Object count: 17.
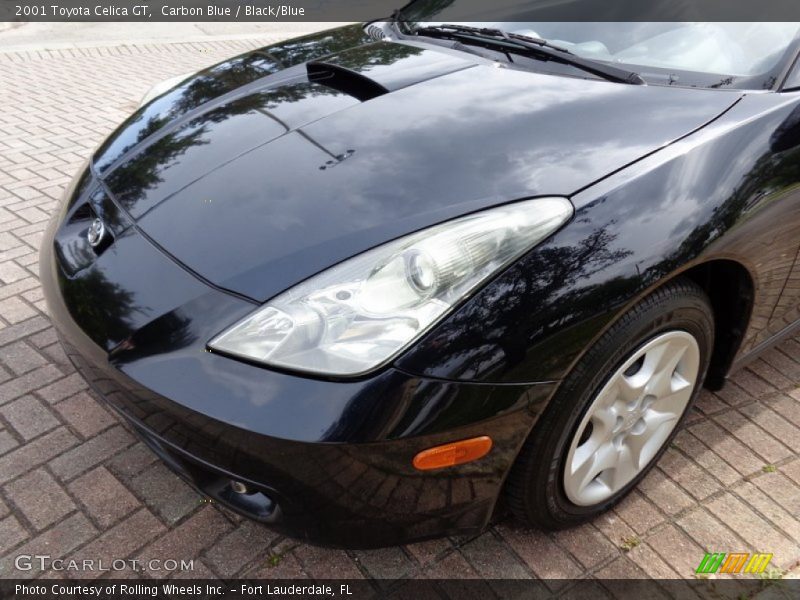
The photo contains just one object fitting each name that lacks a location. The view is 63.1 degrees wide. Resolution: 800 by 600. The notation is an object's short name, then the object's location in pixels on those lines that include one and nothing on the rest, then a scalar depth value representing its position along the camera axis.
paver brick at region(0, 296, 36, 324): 2.81
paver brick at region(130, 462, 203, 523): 1.98
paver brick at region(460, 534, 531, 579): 1.84
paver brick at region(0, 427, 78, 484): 2.10
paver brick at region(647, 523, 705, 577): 1.88
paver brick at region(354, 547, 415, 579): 1.83
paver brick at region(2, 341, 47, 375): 2.53
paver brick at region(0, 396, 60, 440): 2.25
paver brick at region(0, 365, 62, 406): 2.40
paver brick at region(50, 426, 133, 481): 2.11
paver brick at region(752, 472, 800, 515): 2.08
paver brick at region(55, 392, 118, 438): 2.27
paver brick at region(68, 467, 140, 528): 1.96
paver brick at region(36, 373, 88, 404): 2.39
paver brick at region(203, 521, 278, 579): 1.83
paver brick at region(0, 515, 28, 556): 1.87
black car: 1.42
